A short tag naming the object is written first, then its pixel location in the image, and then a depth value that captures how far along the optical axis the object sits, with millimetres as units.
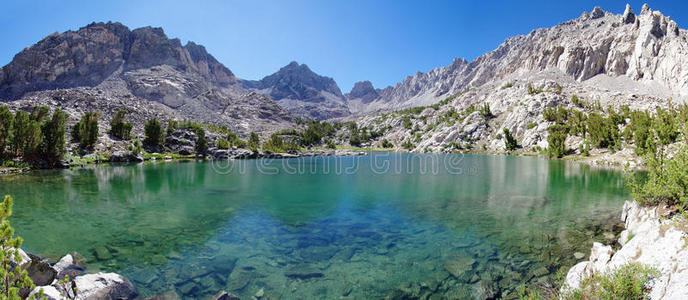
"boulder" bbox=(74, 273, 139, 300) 9273
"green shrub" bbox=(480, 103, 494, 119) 153125
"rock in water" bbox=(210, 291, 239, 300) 11086
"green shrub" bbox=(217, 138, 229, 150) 106125
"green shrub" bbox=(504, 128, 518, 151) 112000
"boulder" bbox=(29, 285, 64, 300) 7600
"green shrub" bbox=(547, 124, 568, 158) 82569
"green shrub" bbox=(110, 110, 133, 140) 91250
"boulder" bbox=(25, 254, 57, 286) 8475
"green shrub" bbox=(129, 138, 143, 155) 80250
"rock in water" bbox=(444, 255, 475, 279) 13484
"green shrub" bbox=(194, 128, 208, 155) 101850
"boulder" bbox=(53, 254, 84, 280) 10704
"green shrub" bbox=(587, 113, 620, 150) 76125
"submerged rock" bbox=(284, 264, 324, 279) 13258
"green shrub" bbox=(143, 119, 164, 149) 95775
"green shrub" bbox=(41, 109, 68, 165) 56531
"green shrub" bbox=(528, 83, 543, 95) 148188
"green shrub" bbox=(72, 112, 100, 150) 74562
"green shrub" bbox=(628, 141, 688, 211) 12523
